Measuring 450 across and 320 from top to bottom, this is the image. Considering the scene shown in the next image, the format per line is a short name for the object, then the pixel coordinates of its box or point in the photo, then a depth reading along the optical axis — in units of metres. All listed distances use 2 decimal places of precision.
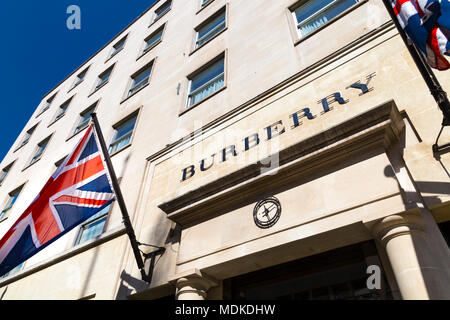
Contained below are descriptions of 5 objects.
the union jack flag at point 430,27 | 4.13
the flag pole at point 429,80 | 4.21
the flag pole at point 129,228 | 7.08
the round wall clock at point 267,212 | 6.02
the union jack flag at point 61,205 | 7.52
